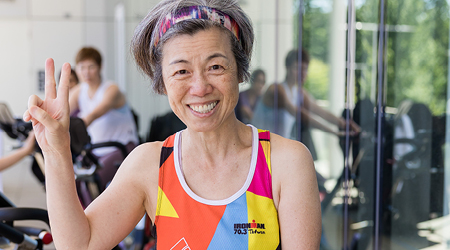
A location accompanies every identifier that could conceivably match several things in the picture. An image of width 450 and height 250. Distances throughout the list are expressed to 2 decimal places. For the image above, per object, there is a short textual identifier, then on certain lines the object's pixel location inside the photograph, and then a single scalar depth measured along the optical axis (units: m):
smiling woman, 1.14
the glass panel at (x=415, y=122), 1.80
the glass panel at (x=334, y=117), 2.41
